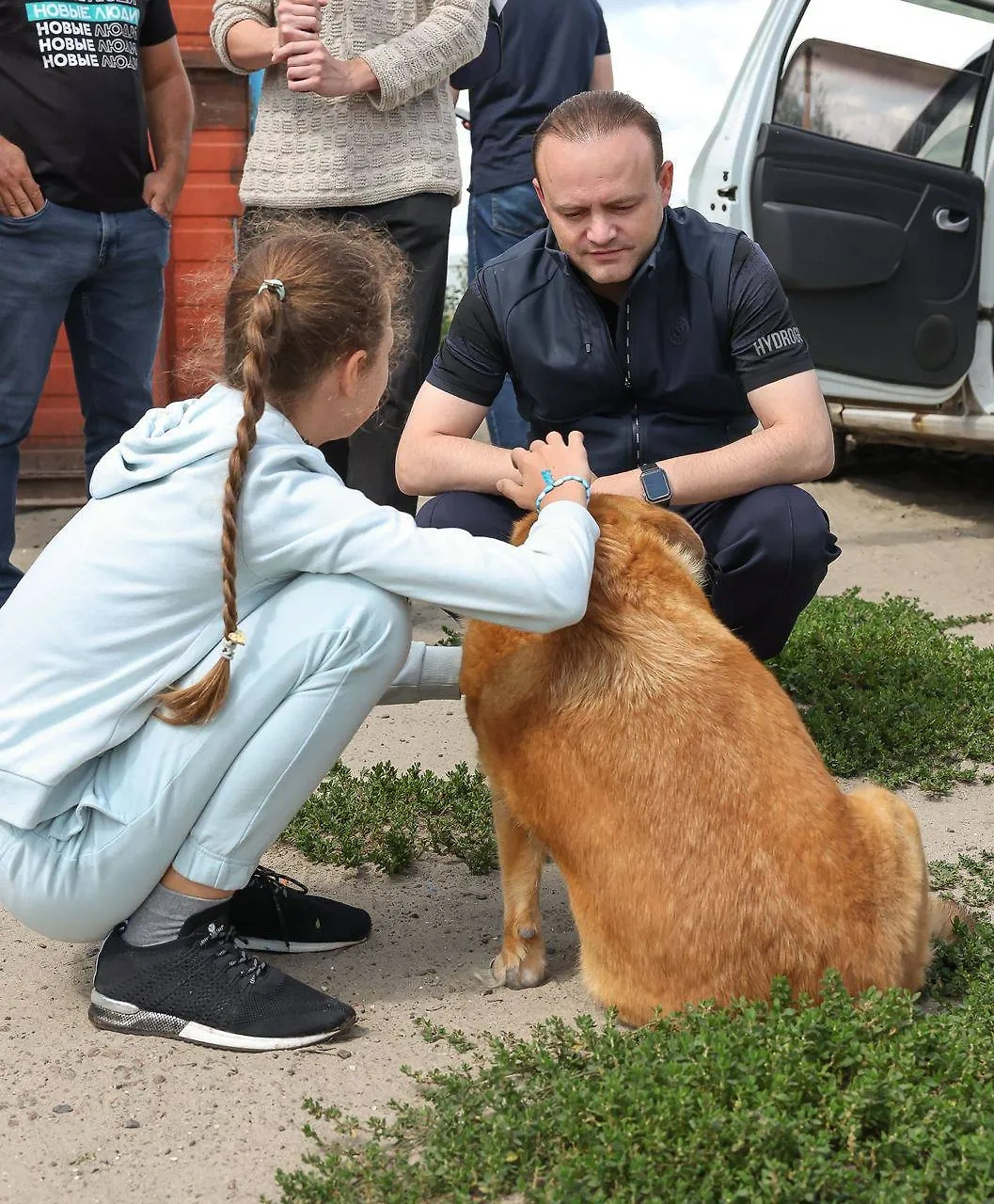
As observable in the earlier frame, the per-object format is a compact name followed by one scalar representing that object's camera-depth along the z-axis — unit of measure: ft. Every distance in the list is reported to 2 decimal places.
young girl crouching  8.07
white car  21.26
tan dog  7.43
